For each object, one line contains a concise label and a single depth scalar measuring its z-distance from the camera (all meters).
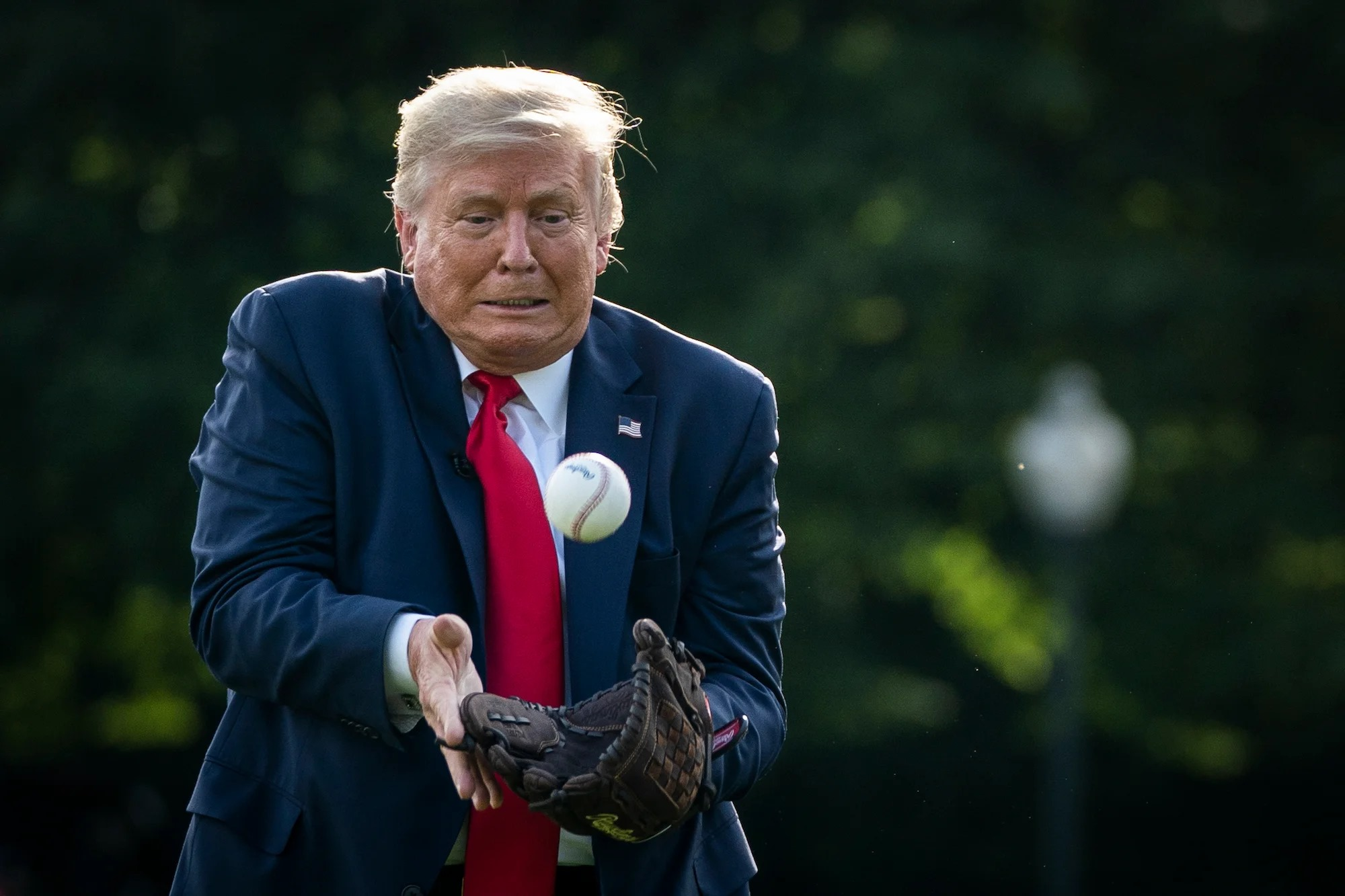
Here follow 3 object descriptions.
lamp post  24.31
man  6.18
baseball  6.34
